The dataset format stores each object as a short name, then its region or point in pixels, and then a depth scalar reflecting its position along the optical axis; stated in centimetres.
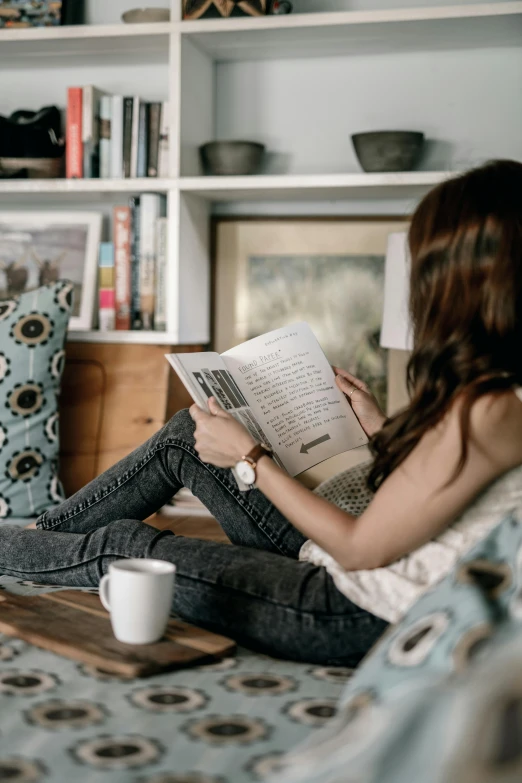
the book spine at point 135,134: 197
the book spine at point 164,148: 195
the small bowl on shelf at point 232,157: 194
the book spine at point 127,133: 198
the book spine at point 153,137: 197
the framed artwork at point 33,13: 200
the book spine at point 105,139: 200
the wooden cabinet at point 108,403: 196
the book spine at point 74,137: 199
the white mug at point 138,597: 96
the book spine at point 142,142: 196
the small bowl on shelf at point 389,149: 183
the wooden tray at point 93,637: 96
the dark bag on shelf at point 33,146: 204
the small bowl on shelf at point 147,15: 193
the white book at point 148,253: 197
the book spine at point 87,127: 199
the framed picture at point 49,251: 211
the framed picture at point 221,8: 187
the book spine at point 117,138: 198
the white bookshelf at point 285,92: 186
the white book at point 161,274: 196
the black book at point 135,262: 200
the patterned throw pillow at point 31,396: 175
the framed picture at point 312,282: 206
